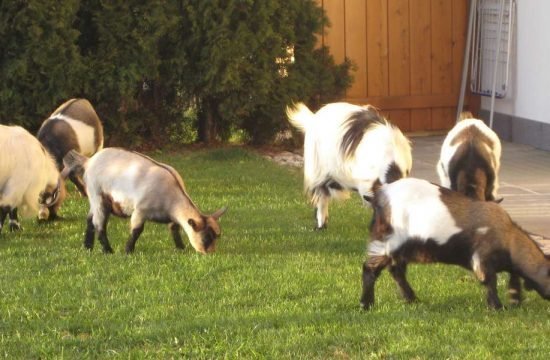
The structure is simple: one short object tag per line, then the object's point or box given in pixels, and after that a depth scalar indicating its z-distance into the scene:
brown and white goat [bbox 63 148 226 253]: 9.48
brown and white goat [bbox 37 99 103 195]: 12.27
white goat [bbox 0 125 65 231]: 10.81
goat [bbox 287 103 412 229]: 10.03
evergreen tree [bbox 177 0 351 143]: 15.04
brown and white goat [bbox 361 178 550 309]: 7.70
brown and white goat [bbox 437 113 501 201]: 10.01
